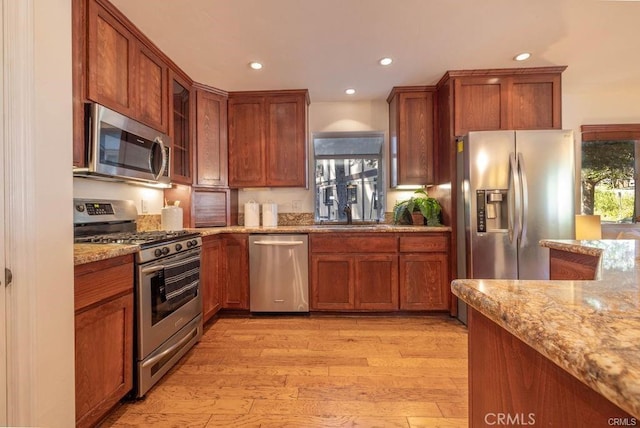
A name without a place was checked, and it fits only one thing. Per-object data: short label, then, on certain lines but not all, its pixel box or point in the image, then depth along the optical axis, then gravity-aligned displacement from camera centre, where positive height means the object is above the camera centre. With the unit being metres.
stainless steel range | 1.63 -0.44
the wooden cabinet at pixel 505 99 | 2.69 +1.10
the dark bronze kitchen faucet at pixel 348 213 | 3.47 +0.00
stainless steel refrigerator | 2.44 +0.11
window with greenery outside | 3.28 +0.35
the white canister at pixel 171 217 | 2.56 -0.02
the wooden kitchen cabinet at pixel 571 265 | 1.24 -0.26
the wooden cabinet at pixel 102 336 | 1.28 -0.60
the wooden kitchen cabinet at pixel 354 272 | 2.81 -0.60
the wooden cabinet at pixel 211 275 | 2.52 -0.57
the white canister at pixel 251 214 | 3.26 +0.00
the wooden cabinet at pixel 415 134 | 3.09 +0.87
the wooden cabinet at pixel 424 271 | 2.79 -0.59
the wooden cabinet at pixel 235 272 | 2.87 -0.59
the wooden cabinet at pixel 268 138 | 3.16 +0.86
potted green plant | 2.96 +0.03
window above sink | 3.57 +0.48
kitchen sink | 3.43 -0.14
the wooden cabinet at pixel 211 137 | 2.95 +0.85
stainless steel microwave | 1.68 +0.46
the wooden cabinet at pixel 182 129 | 2.66 +0.85
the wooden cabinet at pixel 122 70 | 1.72 +1.04
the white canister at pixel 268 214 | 3.30 +0.00
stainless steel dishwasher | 2.83 -0.59
